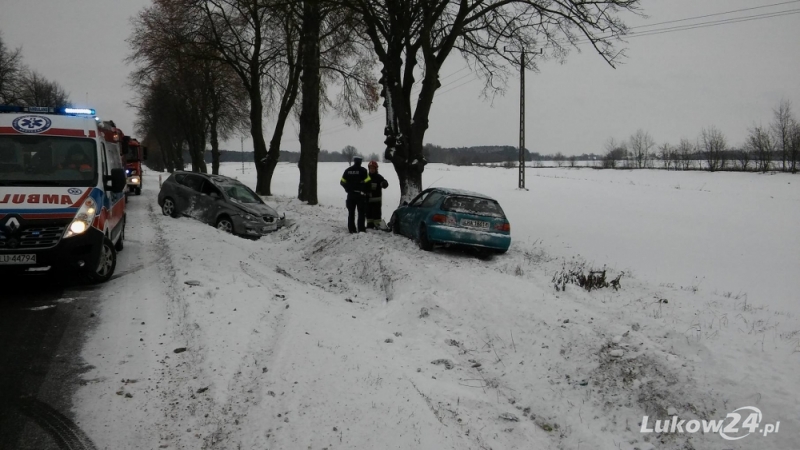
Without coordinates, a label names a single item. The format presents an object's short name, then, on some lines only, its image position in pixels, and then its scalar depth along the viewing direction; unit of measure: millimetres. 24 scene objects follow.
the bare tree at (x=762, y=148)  56062
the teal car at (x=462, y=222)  9805
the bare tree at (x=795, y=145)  51969
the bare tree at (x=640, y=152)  78100
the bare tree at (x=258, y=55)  20250
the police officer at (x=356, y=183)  11344
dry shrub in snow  7598
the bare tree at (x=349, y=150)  85088
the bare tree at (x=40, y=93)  41250
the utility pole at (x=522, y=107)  27438
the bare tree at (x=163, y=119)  34684
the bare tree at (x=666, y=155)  71262
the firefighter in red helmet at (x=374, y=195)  11828
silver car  13352
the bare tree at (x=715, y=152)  64125
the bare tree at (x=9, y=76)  35062
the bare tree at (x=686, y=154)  69312
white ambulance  6188
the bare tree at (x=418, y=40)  12367
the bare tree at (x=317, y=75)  17078
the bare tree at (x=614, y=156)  75688
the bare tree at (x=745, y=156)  59094
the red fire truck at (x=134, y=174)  24464
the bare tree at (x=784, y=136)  54250
